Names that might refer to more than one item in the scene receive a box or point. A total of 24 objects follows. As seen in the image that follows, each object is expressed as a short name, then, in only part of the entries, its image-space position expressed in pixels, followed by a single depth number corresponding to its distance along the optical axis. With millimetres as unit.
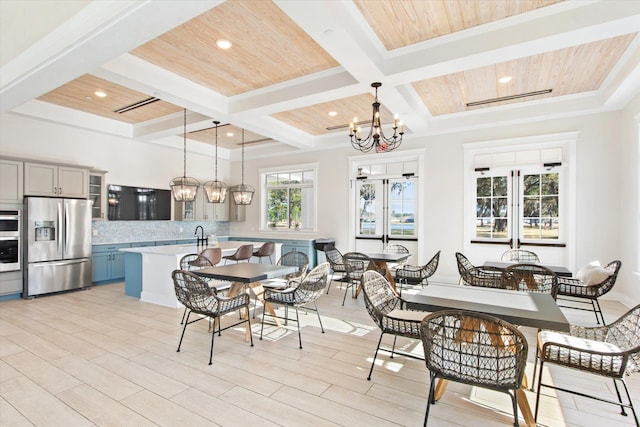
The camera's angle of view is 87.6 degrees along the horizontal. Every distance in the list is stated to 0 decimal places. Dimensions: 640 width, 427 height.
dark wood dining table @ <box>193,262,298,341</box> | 3539
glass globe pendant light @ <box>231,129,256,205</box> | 6277
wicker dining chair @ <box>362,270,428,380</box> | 2617
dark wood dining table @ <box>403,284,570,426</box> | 2162
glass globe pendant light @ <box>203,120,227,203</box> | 5857
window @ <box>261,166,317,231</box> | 8500
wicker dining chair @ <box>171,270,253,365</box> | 3152
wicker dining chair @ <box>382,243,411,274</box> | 6265
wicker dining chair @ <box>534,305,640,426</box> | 2055
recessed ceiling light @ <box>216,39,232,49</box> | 3621
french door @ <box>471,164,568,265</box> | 5730
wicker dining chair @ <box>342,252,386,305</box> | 5242
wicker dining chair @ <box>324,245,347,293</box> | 5574
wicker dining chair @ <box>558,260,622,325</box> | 3812
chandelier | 4234
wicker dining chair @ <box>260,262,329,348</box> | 3605
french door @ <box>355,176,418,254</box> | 7066
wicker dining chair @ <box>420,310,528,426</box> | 1839
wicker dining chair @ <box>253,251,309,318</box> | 4234
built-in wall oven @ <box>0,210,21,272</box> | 5211
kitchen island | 5074
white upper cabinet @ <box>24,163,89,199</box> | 5520
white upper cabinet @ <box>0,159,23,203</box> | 5219
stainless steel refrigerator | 5449
